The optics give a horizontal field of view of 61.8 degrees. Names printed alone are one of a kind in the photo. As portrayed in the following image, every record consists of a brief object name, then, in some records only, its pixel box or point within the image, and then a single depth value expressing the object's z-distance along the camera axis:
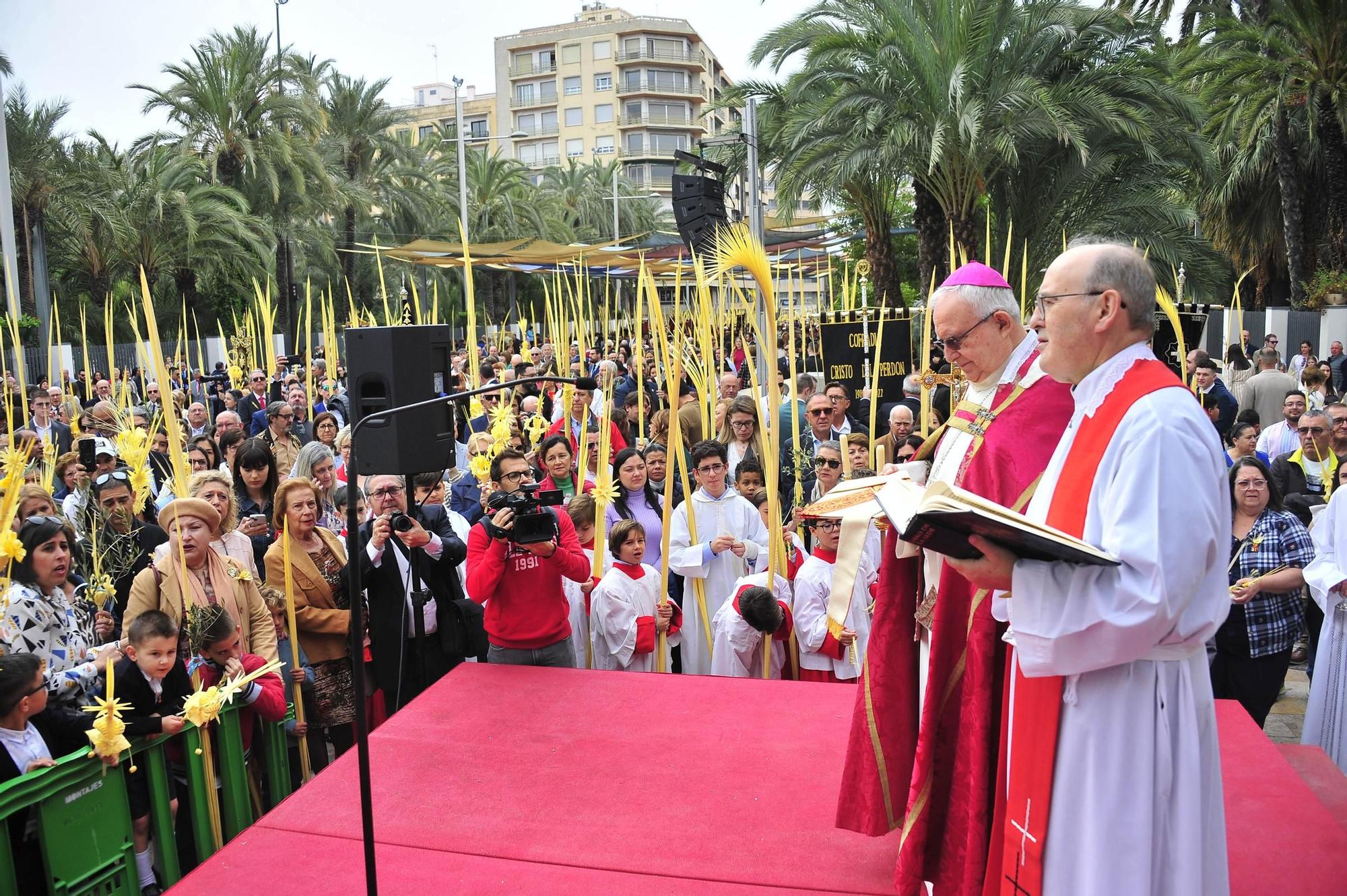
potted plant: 18.67
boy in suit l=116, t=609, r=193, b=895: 3.62
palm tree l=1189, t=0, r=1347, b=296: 17.83
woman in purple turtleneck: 6.23
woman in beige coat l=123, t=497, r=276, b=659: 4.22
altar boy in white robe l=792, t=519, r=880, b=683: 4.95
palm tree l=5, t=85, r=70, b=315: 20.53
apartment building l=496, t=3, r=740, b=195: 68.25
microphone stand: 2.56
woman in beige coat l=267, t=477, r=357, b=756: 4.75
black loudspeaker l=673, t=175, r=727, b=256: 12.02
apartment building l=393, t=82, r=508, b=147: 72.44
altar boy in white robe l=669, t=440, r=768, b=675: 5.55
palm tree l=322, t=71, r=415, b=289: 28.53
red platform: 3.00
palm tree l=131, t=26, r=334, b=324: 22.78
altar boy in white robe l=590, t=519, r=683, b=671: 5.12
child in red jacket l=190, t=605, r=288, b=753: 4.03
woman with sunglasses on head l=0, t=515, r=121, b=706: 3.73
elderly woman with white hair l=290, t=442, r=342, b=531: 6.24
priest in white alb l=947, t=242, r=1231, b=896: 2.13
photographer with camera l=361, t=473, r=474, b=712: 4.90
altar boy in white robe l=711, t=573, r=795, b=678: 4.81
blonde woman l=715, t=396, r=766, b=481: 7.45
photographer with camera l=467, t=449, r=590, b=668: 4.57
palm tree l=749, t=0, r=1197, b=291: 13.06
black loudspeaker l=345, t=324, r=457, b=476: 4.15
